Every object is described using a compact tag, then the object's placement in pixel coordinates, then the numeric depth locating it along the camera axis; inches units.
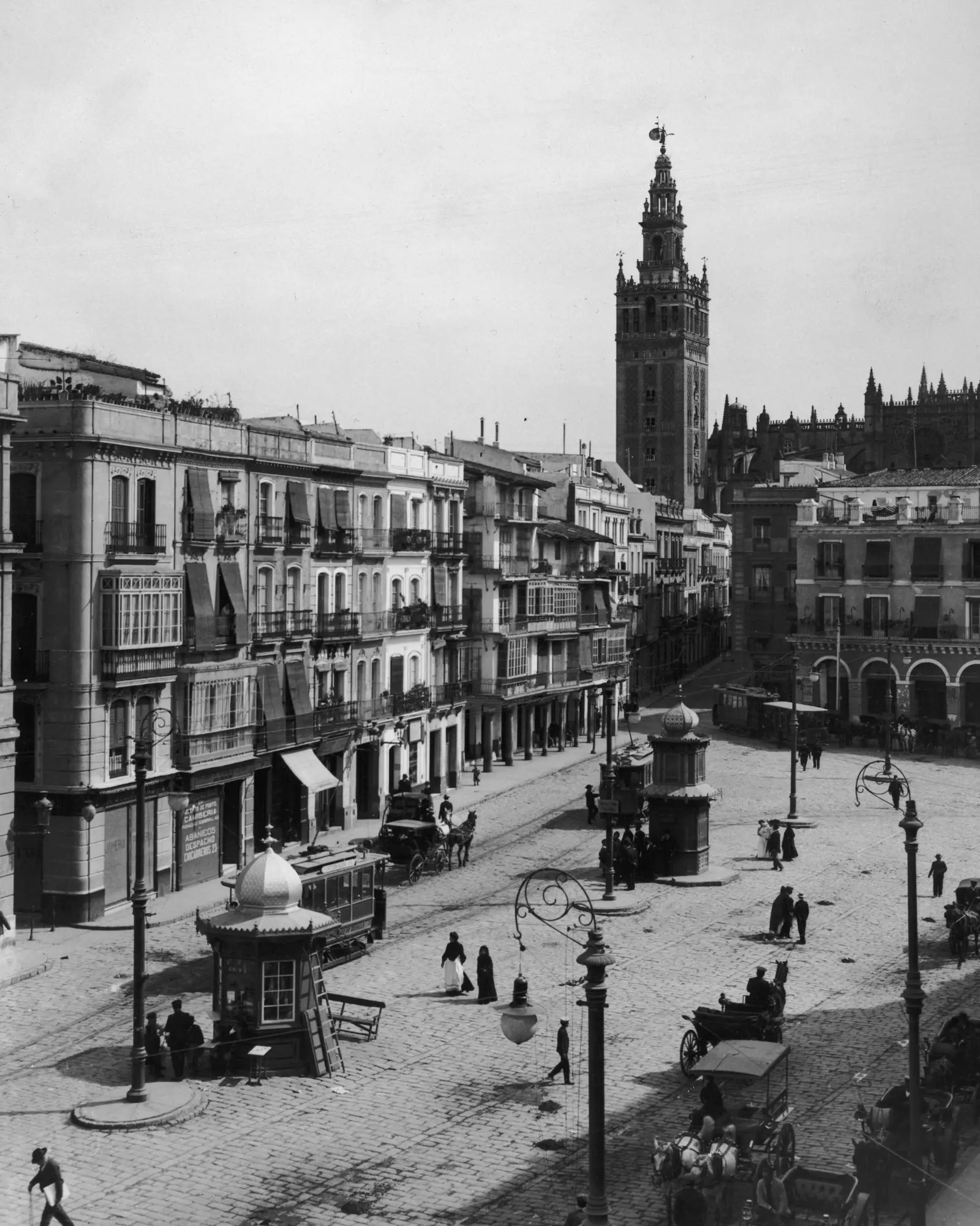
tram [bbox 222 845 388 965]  1428.4
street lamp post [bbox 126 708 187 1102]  1043.3
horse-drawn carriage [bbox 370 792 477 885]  1845.5
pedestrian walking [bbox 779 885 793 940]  1492.4
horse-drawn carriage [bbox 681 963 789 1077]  1115.9
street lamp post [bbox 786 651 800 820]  2182.1
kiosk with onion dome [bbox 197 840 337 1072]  1138.0
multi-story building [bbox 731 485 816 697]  3863.2
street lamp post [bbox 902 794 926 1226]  803.4
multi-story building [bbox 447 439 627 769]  2851.9
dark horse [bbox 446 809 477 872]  1889.8
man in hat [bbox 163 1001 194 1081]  1135.0
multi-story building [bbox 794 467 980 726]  3115.2
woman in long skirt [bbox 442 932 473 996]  1316.4
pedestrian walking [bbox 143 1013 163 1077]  1128.2
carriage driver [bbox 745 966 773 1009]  1163.9
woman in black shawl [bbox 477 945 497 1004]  1302.9
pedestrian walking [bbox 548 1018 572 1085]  1096.8
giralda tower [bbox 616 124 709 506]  6584.6
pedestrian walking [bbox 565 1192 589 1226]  783.1
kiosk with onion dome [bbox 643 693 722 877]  1822.1
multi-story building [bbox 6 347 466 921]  1637.6
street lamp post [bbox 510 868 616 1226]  684.1
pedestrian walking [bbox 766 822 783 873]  1878.7
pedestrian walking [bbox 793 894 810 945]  1486.2
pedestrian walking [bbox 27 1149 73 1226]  836.0
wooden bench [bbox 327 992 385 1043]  1201.4
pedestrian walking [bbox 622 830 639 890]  1744.6
